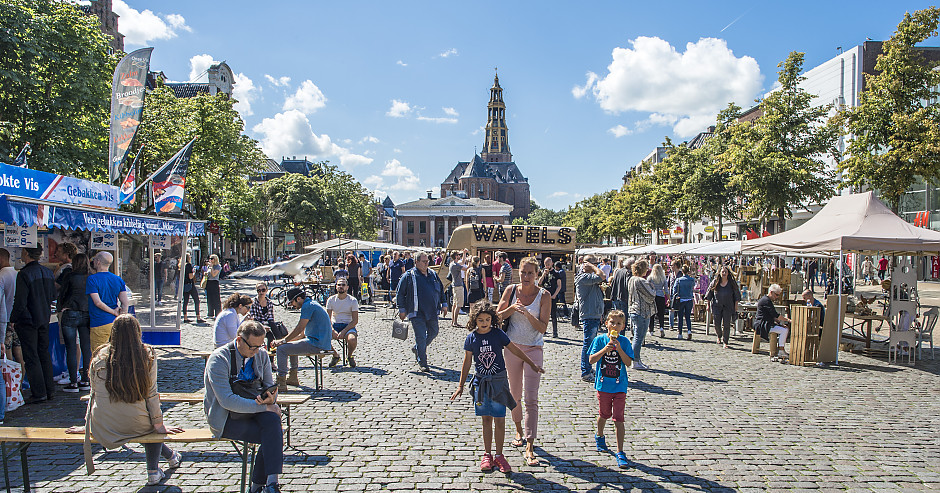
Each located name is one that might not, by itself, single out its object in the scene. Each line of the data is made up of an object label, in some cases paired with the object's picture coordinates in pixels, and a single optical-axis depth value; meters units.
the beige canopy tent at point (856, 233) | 10.32
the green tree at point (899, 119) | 18.11
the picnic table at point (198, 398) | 5.15
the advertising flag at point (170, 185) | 12.03
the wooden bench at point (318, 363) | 7.82
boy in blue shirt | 5.30
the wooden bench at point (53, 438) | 4.41
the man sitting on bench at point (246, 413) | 4.32
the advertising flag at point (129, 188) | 10.95
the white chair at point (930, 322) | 10.93
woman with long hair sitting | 4.29
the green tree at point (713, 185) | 30.52
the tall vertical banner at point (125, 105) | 11.14
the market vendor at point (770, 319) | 10.88
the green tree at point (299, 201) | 53.09
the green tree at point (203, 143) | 24.75
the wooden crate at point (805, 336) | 10.16
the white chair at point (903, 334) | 10.55
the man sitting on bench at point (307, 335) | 7.75
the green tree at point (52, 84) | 15.48
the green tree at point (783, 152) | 23.61
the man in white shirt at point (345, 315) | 9.46
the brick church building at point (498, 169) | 143.88
